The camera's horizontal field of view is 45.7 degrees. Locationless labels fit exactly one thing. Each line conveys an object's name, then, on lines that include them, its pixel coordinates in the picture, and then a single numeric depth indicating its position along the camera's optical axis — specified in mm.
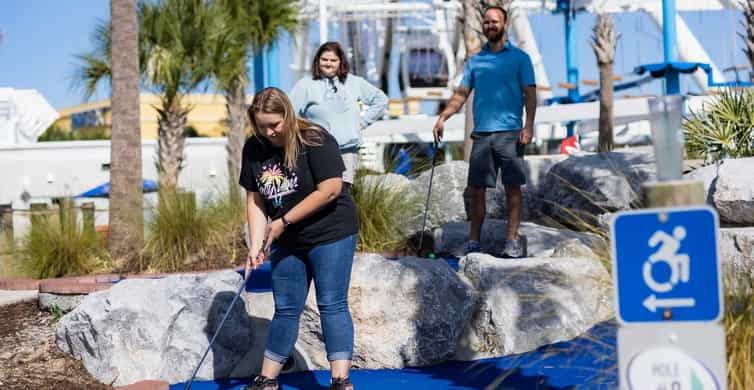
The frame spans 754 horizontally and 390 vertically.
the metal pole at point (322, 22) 21672
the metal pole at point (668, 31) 21141
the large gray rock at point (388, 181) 7412
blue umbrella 21078
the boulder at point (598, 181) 7633
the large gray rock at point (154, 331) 4582
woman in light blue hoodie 5422
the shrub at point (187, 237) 7426
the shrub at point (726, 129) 7477
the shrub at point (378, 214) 7137
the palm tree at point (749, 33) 9875
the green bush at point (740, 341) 2930
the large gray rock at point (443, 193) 8103
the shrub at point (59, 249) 7418
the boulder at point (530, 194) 8594
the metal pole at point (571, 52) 28188
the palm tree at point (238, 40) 15302
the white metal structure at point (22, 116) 25091
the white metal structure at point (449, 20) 28719
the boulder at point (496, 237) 6121
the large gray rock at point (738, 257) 3316
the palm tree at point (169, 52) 13930
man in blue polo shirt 6090
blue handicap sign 1973
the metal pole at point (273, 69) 23562
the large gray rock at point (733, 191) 5977
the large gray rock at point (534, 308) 4750
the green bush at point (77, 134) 27422
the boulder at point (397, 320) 4754
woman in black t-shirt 3877
